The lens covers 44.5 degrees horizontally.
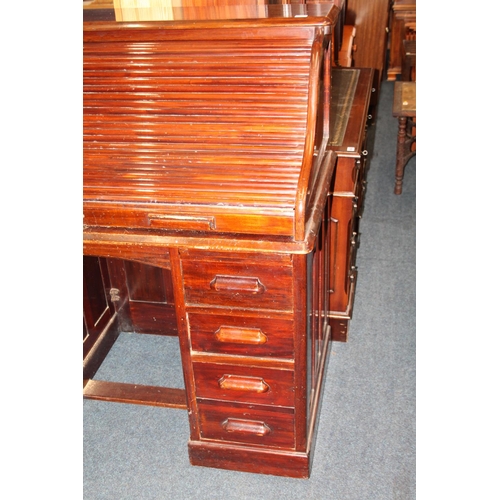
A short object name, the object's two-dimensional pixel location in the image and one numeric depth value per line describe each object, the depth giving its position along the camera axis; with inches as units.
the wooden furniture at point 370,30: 229.8
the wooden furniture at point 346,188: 103.2
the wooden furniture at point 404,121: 159.9
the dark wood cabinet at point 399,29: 239.3
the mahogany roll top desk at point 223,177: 72.2
